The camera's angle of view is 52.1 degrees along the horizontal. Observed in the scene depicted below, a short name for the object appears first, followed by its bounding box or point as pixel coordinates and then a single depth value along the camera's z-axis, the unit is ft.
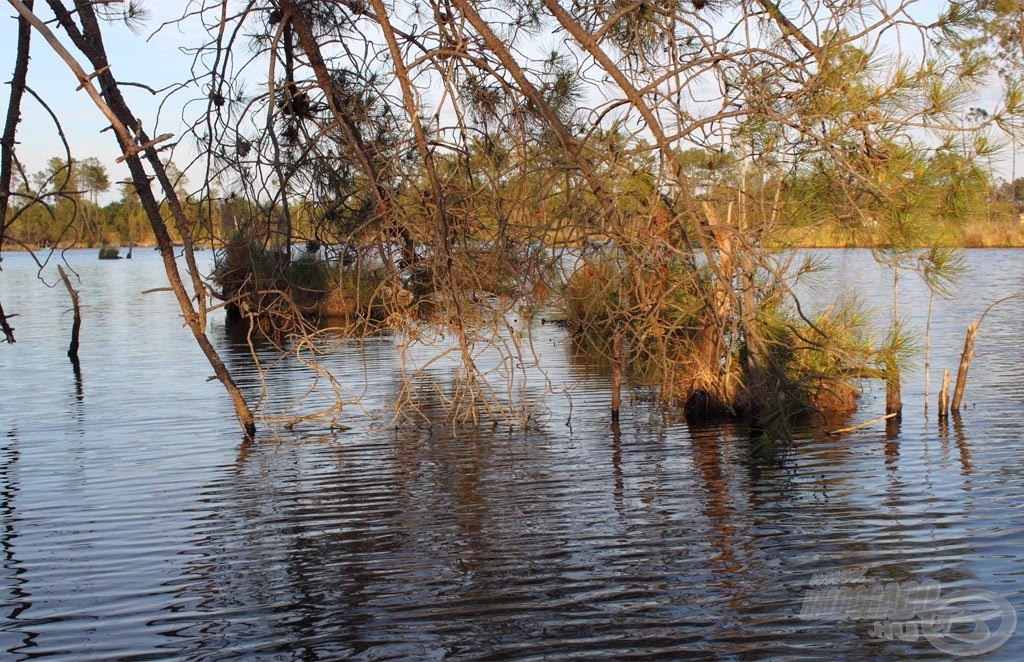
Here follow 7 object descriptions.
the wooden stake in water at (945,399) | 34.76
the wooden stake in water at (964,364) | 34.83
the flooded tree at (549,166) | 18.61
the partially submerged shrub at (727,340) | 18.66
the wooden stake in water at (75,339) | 54.99
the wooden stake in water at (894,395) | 32.99
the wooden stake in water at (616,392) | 36.68
